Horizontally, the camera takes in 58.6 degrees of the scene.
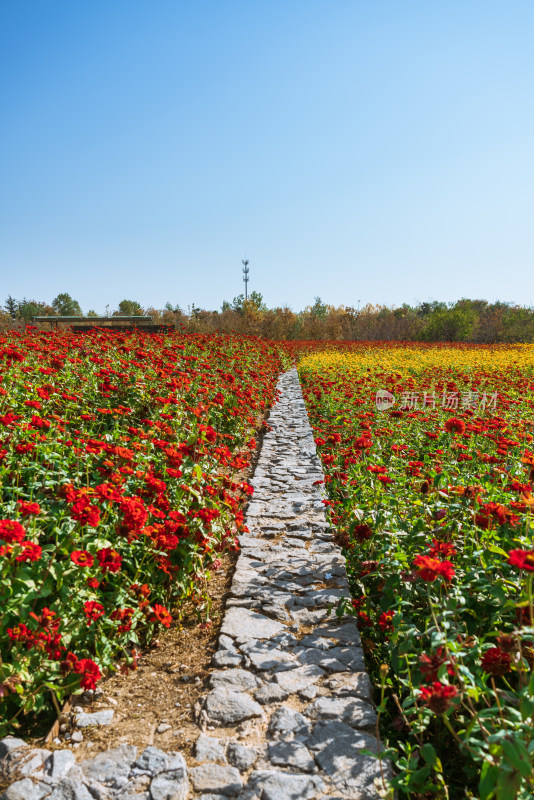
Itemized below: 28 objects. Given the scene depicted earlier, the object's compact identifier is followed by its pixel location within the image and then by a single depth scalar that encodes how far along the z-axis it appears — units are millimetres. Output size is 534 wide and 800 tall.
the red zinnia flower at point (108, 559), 2293
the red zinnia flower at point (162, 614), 2627
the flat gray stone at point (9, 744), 1959
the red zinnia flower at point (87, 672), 2023
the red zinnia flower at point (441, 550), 2135
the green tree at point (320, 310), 35938
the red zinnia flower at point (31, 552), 1968
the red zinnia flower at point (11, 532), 1924
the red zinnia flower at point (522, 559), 1563
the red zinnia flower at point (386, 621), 2564
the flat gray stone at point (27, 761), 1874
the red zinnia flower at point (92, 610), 2150
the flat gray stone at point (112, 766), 1877
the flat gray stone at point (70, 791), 1774
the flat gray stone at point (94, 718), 2188
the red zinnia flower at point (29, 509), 2111
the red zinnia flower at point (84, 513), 2195
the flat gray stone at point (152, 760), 1946
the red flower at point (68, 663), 2125
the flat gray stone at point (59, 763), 1873
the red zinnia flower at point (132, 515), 2365
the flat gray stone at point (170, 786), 1813
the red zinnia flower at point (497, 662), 1798
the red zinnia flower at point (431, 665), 1771
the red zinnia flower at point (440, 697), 1563
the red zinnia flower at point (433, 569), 1835
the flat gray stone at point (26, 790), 1760
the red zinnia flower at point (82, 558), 2164
